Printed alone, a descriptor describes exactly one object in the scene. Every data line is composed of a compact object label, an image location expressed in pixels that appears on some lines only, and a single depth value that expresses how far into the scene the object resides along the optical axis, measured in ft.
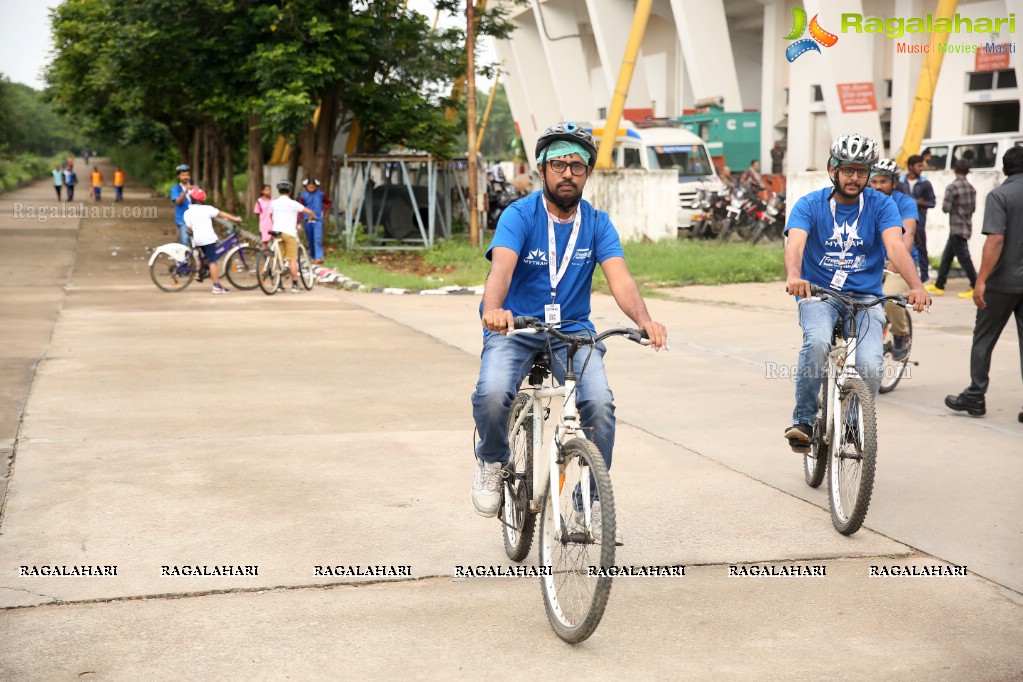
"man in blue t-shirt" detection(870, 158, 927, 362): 27.86
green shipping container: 111.55
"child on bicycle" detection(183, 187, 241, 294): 57.62
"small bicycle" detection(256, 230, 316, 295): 57.41
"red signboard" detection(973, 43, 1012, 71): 91.86
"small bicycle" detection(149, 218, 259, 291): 57.67
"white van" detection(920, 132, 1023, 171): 68.93
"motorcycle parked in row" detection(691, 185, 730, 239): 83.76
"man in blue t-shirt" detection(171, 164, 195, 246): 59.82
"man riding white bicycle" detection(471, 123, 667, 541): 14.70
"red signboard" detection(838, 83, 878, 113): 97.60
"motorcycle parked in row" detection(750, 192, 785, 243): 77.92
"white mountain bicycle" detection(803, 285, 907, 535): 17.26
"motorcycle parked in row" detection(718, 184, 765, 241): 80.12
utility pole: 75.72
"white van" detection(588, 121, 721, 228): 95.61
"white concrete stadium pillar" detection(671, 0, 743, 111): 120.88
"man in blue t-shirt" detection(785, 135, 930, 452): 19.25
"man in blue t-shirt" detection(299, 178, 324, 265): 73.05
